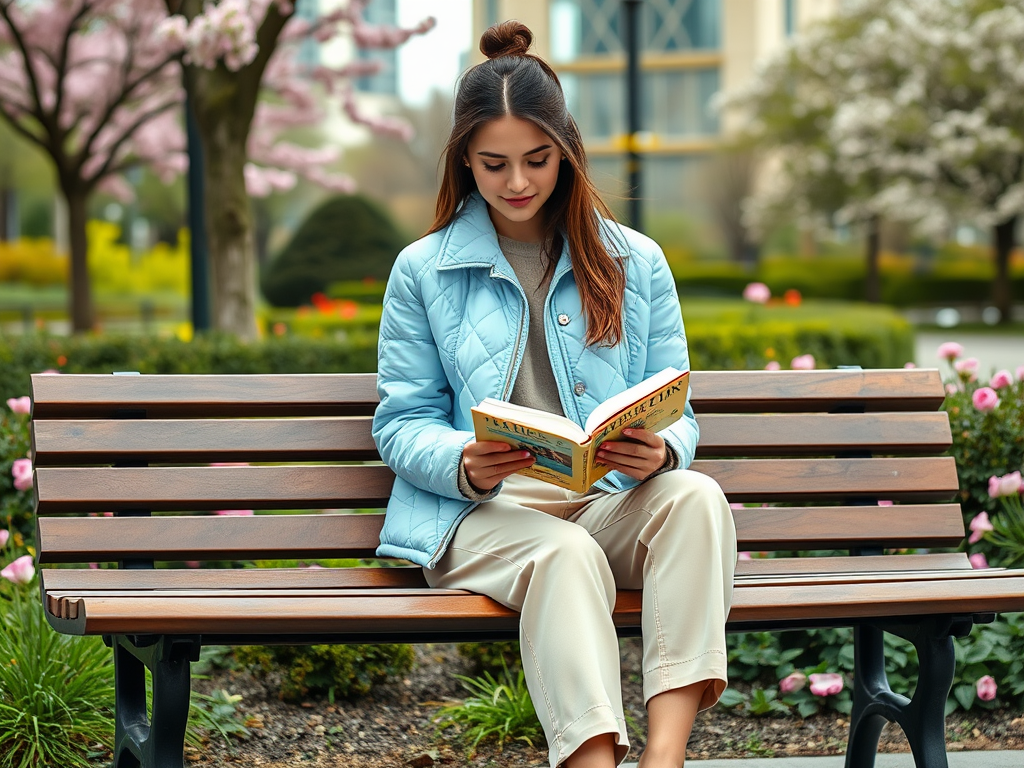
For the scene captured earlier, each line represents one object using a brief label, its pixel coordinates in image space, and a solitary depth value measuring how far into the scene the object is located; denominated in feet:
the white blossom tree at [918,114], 71.15
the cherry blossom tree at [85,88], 43.11
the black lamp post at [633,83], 31.89
